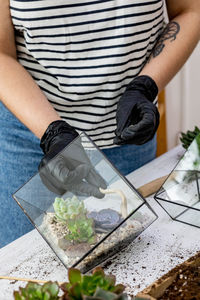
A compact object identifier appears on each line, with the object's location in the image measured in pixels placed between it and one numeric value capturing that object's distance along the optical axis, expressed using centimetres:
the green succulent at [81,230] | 78
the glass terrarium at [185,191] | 92
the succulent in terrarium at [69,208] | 80
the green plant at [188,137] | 111
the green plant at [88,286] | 56
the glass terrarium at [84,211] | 79
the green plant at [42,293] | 58
